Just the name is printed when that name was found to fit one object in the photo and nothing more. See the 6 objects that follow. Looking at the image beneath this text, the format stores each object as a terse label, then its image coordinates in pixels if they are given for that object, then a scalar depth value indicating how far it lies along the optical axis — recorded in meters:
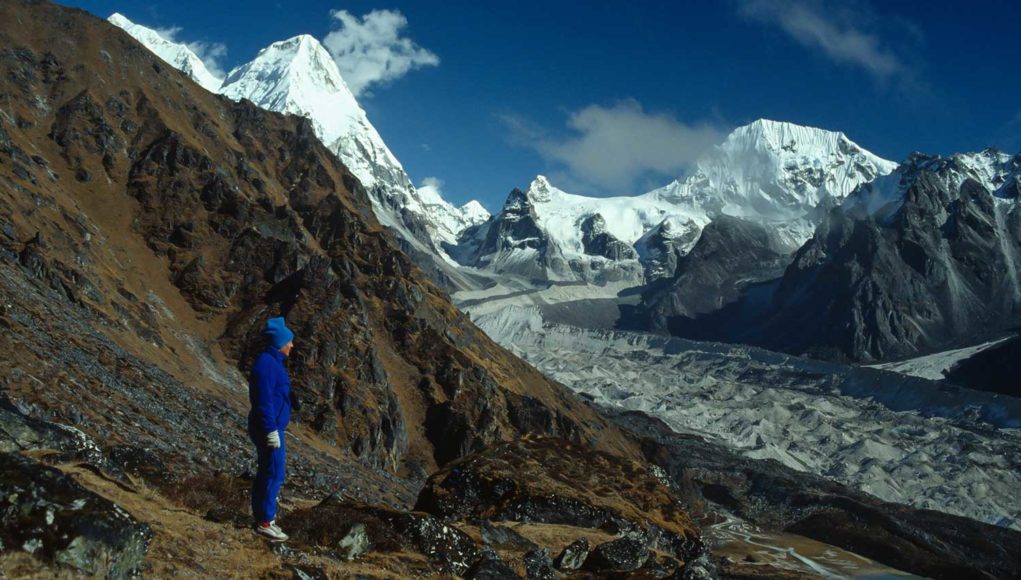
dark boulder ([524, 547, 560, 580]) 17.23
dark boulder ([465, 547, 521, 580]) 15.45
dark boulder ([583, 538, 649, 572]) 20.12
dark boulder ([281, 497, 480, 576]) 14.78
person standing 13.49
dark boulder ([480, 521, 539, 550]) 19.78
